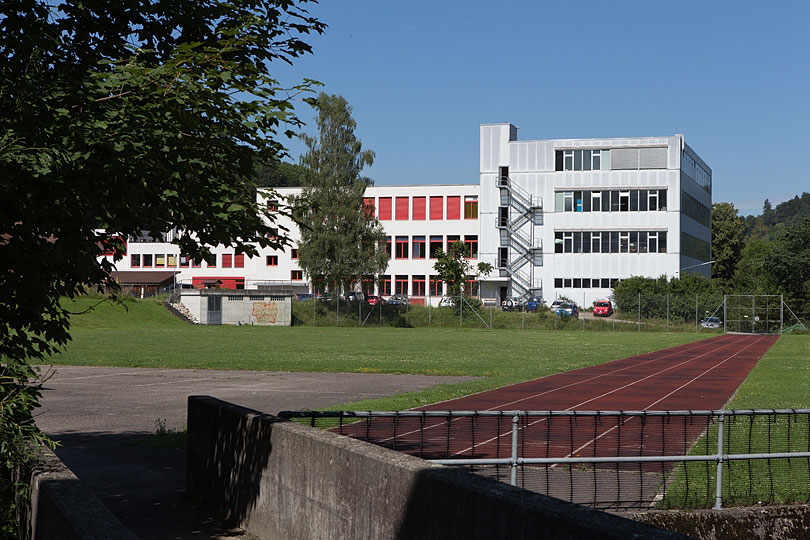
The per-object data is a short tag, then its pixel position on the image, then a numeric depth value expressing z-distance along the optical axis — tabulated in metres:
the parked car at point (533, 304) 85.62
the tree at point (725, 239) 127.06
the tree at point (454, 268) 84.69
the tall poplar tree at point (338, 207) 78.12
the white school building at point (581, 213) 85.50
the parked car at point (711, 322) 71.38
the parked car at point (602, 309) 79.62
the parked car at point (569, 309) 80.44
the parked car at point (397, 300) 87.26
